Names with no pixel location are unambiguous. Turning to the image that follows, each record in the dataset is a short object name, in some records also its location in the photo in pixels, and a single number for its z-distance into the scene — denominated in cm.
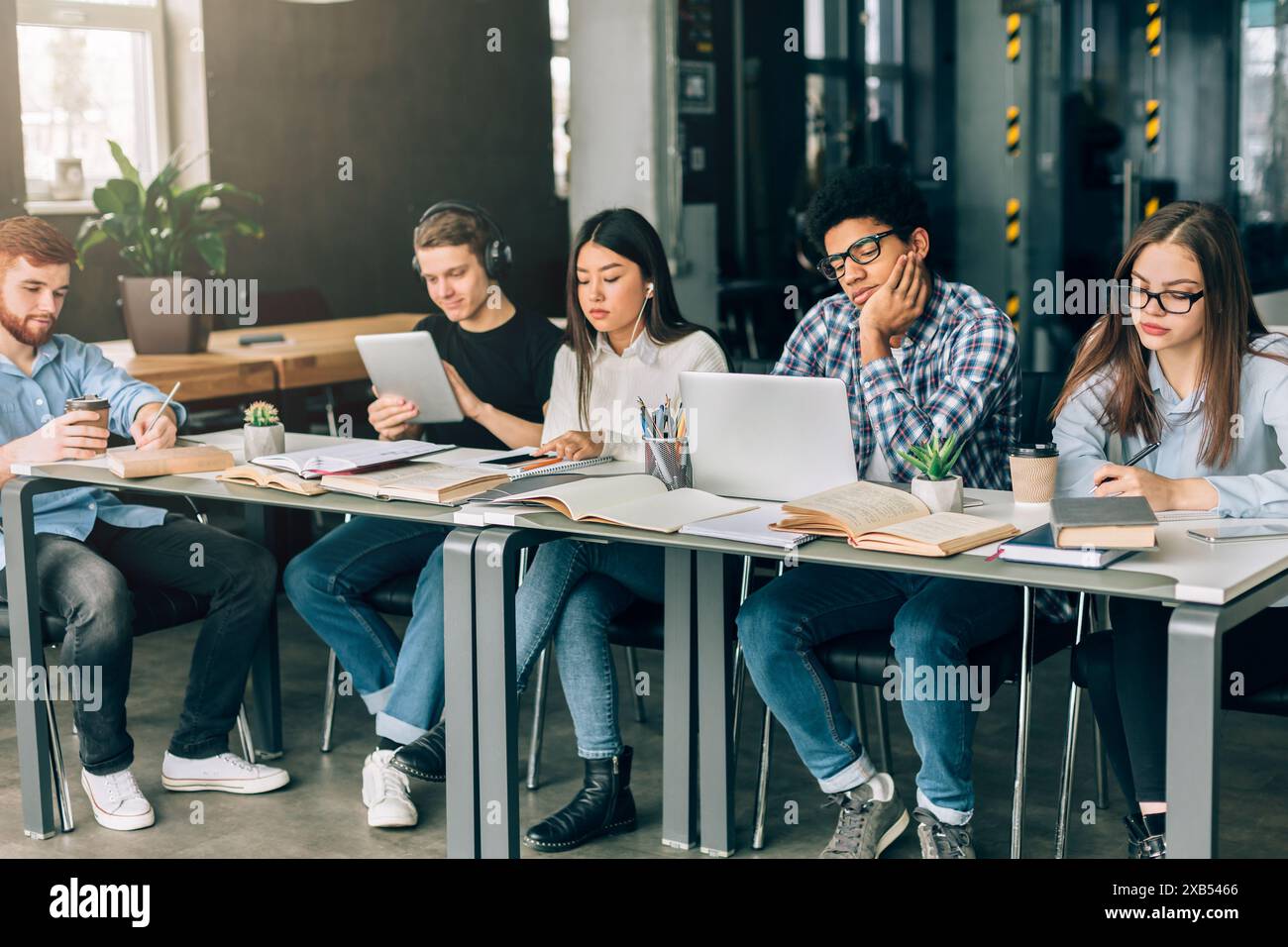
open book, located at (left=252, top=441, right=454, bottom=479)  268
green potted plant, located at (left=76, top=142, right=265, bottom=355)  431
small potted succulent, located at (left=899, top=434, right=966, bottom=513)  233
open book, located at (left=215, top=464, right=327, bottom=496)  262
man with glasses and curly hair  244
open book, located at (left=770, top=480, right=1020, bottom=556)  209
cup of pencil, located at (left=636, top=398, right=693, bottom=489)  258
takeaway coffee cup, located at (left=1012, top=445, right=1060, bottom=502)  239
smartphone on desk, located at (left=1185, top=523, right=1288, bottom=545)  212
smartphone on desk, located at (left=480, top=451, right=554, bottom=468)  283
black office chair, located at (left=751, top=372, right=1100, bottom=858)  245
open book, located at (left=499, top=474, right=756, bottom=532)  229
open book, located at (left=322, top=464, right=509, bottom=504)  251
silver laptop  242
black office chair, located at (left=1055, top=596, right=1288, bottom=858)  229
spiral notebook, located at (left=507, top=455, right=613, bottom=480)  269
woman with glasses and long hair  230
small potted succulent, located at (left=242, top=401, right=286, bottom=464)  289
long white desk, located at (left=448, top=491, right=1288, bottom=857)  188
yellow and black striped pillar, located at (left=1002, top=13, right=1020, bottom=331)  718
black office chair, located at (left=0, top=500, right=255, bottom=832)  289
